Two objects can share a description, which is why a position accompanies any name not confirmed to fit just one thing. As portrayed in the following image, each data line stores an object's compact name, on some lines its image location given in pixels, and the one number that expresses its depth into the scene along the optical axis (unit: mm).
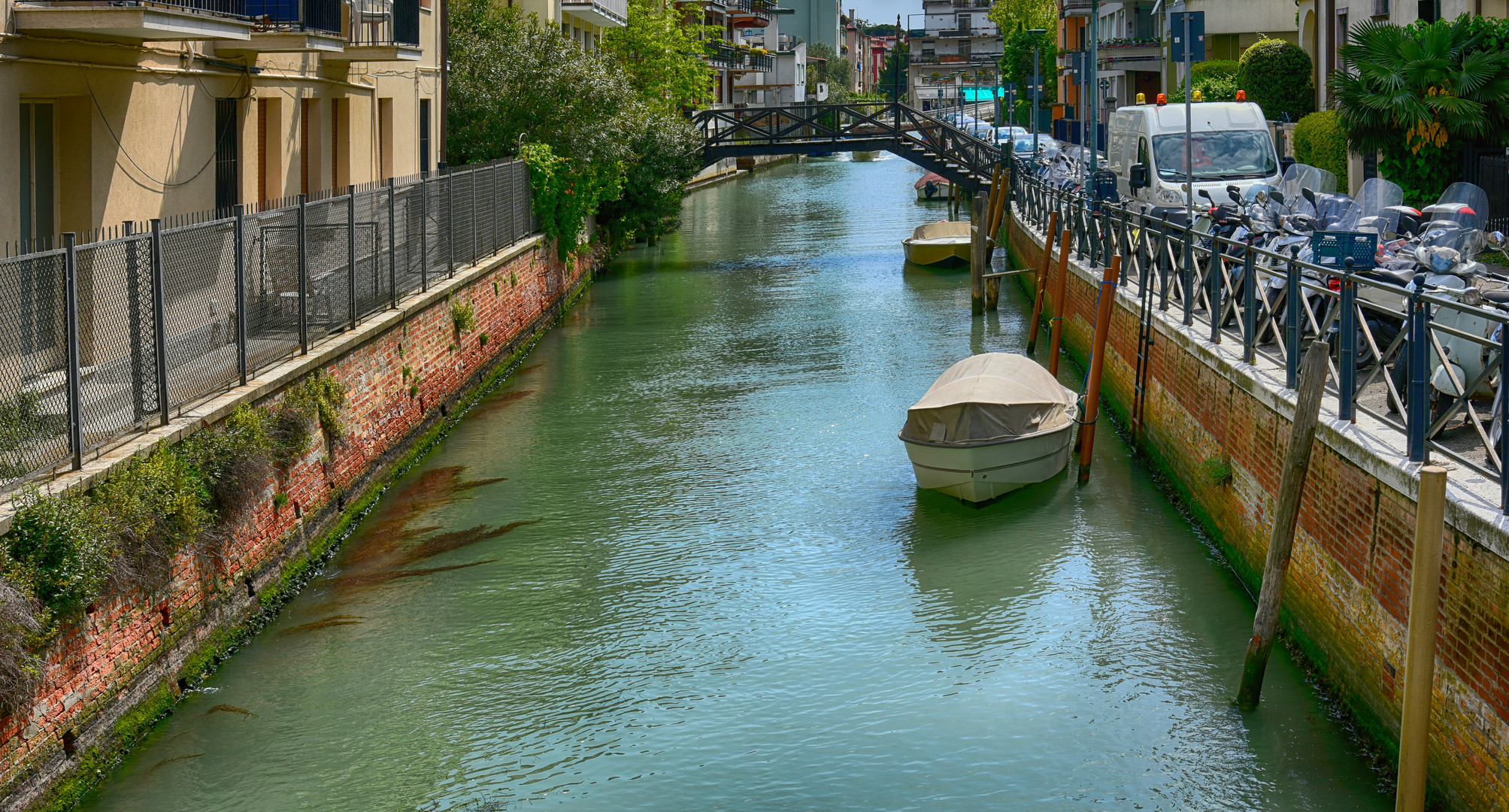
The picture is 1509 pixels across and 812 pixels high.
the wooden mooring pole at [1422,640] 6309
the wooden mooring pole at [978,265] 27094
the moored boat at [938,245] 33500
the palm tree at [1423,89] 19375
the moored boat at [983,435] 13805
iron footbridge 39250
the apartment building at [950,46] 139000
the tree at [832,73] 133625
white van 22219
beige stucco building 12977
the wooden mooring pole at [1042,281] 22641
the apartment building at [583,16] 37250
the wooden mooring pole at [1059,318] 18953
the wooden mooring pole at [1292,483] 8430
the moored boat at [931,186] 56312
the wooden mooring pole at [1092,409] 14750
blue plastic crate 10656
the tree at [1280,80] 34875
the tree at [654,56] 45031
